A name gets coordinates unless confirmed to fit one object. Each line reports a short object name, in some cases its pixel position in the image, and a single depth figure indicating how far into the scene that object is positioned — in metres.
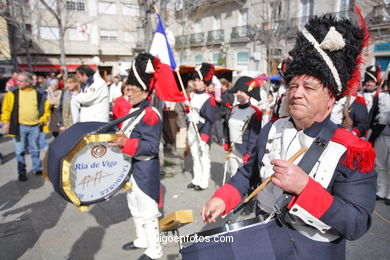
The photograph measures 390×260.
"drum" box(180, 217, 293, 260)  1.27
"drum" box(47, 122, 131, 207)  2.20
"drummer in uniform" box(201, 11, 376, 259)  1.21
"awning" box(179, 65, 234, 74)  10.48
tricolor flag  4.57
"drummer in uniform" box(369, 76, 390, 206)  4.43
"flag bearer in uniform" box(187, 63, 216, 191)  5.09
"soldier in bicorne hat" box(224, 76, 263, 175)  4.08
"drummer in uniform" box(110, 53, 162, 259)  2.81
